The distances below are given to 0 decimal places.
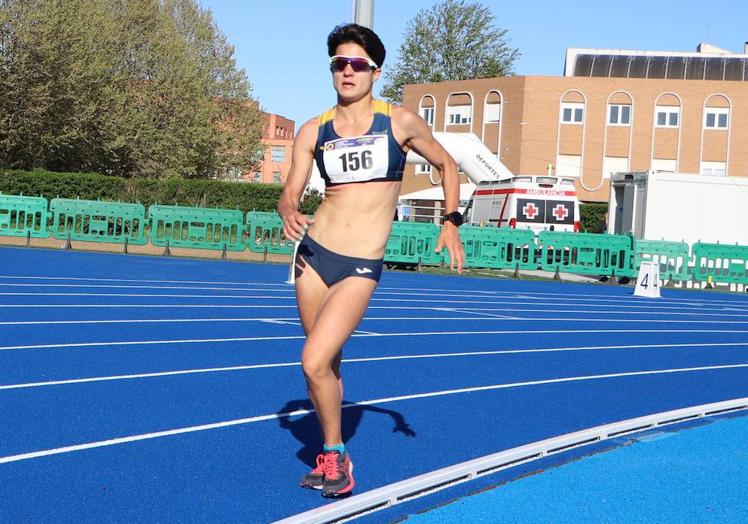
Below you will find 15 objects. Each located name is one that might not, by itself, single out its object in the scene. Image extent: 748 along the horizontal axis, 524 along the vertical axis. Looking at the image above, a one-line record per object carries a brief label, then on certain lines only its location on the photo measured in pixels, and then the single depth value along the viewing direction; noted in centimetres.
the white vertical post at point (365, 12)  1432
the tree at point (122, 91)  4425
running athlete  514
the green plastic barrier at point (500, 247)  2806
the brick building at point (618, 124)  6297
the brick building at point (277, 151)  13975
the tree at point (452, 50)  8862
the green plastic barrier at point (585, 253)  2795
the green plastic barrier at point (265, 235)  2856
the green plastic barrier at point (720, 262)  2817
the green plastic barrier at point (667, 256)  2800
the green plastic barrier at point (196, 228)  2853
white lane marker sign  2300
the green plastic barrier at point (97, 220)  2862
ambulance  3175
